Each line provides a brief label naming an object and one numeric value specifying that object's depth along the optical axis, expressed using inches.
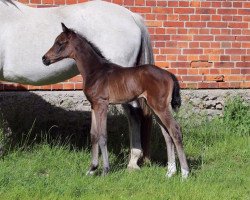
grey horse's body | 396.8
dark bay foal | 362.5
